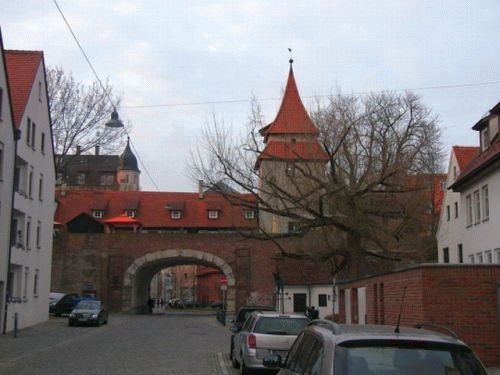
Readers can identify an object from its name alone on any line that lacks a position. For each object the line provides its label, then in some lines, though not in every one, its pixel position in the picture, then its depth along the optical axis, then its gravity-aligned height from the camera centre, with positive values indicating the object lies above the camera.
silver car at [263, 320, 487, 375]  5.47 -0.52
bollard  29.33 -1.58
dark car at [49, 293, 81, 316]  49.41 -1.25
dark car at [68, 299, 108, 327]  38.47 -1.41
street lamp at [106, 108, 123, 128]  26.10 +6.19
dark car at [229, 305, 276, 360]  19.25 -0.94
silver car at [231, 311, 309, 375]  15.34 -1.04
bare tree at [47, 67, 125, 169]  46.56 +11.23
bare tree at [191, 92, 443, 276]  32.69 +4.84
